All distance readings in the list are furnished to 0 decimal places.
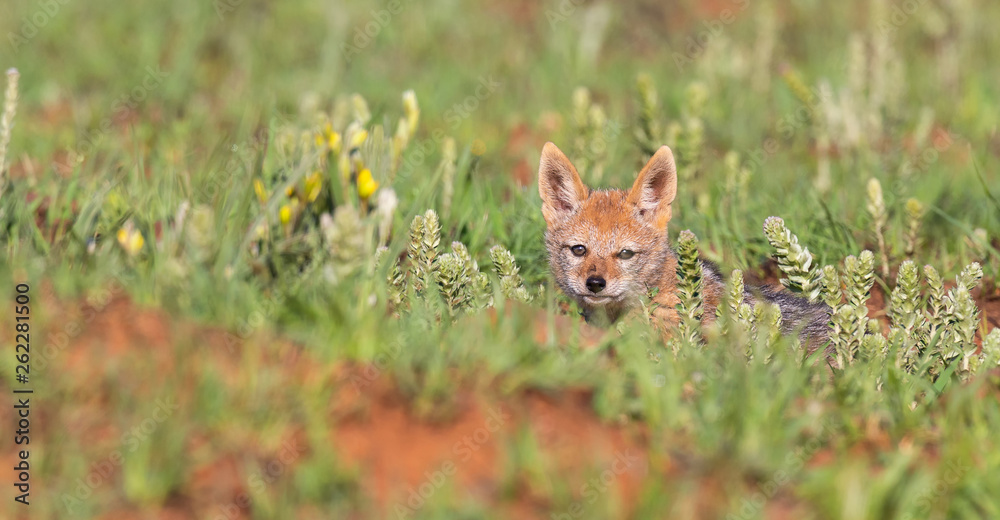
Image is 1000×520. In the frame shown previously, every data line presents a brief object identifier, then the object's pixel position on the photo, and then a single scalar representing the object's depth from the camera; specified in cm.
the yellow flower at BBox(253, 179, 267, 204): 867
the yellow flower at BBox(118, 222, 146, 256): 748
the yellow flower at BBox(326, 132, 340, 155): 893
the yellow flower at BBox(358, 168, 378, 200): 873
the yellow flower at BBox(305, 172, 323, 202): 865
